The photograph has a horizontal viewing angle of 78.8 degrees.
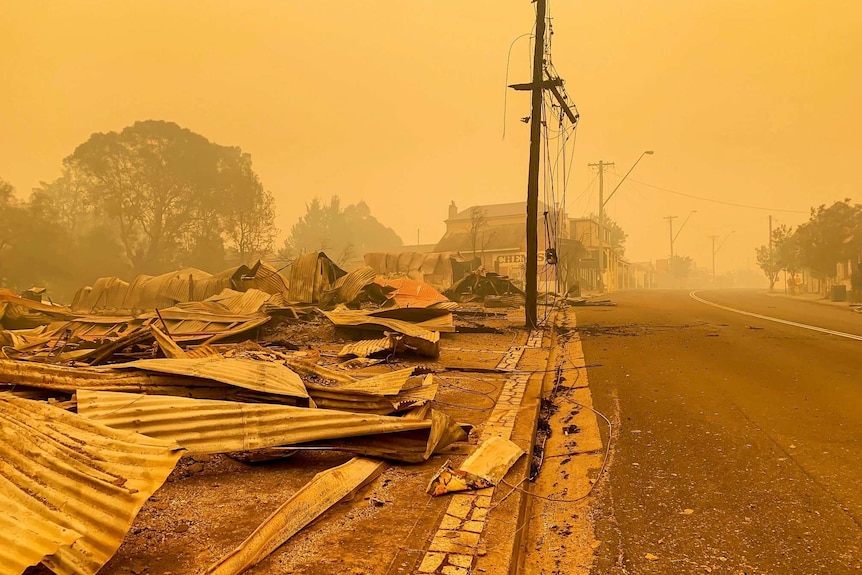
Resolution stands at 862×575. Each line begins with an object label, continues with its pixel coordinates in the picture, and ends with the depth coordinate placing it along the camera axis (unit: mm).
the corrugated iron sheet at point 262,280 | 15290
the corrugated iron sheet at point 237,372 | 3696
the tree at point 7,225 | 33156
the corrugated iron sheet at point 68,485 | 1781
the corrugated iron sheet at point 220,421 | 2984
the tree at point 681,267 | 102000
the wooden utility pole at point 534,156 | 12305
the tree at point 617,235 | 73938
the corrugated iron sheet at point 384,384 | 4156
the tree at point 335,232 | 83562
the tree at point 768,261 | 49094
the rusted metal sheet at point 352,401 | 3939
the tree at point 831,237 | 28441
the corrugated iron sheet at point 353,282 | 14219
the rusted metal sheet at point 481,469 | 3055
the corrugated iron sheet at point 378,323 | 8414
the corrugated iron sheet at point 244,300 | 11686
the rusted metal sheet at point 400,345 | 7813
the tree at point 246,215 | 45375
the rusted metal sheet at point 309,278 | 15539
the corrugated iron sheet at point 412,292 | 15680
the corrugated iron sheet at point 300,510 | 2090
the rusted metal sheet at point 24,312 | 11914
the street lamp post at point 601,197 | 41119
